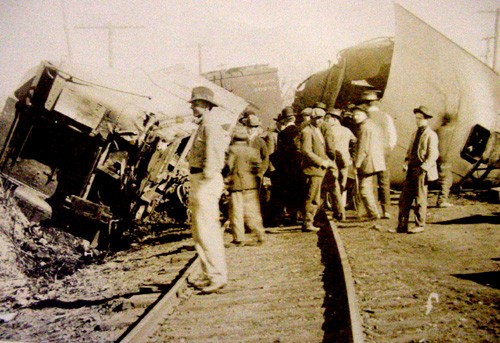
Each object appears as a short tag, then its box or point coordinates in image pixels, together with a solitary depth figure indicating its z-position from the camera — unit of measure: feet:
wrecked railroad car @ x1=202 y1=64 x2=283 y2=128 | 43.52
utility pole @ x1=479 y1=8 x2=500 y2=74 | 24.05
